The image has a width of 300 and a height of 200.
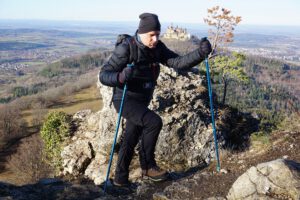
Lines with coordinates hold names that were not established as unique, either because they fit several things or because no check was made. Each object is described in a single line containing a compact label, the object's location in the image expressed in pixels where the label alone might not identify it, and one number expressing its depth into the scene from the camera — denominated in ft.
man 19.12
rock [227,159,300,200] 15.72
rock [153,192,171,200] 19.74
